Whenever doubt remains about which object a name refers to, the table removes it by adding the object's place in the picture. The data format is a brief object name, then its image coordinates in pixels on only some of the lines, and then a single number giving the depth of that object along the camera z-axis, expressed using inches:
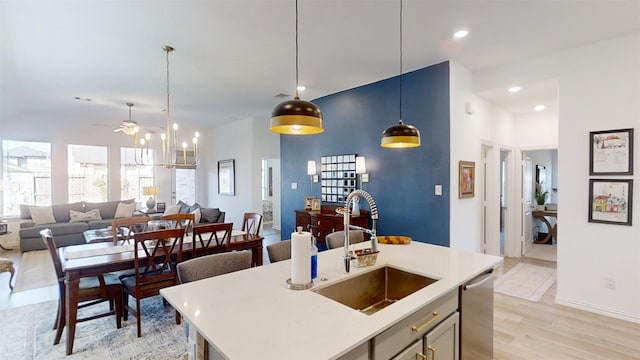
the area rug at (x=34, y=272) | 167.0
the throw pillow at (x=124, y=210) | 290.0
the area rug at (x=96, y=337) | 100.9
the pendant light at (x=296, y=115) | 66.9
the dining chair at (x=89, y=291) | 106.8
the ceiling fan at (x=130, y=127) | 199.2
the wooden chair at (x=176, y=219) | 141.6
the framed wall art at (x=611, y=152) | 123.3
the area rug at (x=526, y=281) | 150.9
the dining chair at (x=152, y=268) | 110.1
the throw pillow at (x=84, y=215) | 269.4
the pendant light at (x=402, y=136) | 96.8
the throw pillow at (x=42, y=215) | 254.7
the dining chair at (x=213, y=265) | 74.2
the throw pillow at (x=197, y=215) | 233.9
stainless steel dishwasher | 73.9
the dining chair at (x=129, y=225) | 138.0
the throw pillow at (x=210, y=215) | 239.8
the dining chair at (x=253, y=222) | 165.8
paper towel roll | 63.6
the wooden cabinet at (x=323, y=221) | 176.1
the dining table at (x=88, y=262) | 101.6
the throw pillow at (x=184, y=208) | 265.4
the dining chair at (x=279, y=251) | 93.0
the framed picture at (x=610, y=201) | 123.8
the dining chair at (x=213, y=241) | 129.1
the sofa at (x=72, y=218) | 240.3
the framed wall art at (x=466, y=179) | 156.2
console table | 248.4
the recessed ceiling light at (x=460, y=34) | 120.0
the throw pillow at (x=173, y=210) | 266.5
